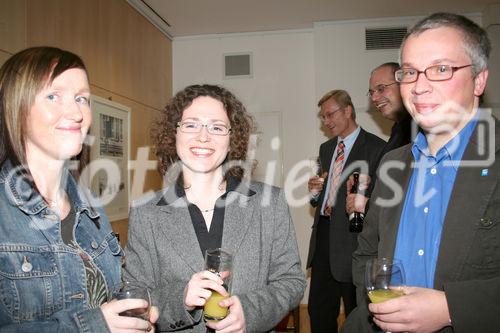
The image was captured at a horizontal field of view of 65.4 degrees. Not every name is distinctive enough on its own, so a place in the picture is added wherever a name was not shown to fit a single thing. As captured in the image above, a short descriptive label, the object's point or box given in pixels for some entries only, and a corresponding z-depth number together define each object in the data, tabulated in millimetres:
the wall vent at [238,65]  5312
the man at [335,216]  3039
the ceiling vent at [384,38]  4844
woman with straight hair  1095
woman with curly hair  1402
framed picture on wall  3438
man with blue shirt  1136
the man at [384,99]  2727
